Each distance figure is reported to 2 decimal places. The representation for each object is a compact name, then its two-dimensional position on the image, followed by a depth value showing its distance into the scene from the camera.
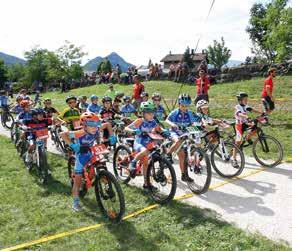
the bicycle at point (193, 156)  5.12
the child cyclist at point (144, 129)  5.02
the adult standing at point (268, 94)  9.61
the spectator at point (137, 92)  10.95
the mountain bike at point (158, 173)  4.64
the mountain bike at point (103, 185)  4.16
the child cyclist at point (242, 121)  6.38
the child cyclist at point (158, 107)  8.19
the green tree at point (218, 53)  51.22
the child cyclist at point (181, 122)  5.29
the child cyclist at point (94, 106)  8.41
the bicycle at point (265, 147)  6.18
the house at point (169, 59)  68.50
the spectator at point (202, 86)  10.20
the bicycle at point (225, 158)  5.66
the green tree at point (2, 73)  59.21
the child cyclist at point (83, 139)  4.50
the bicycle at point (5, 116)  12.52
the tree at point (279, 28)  28.56
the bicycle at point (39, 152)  5.96
